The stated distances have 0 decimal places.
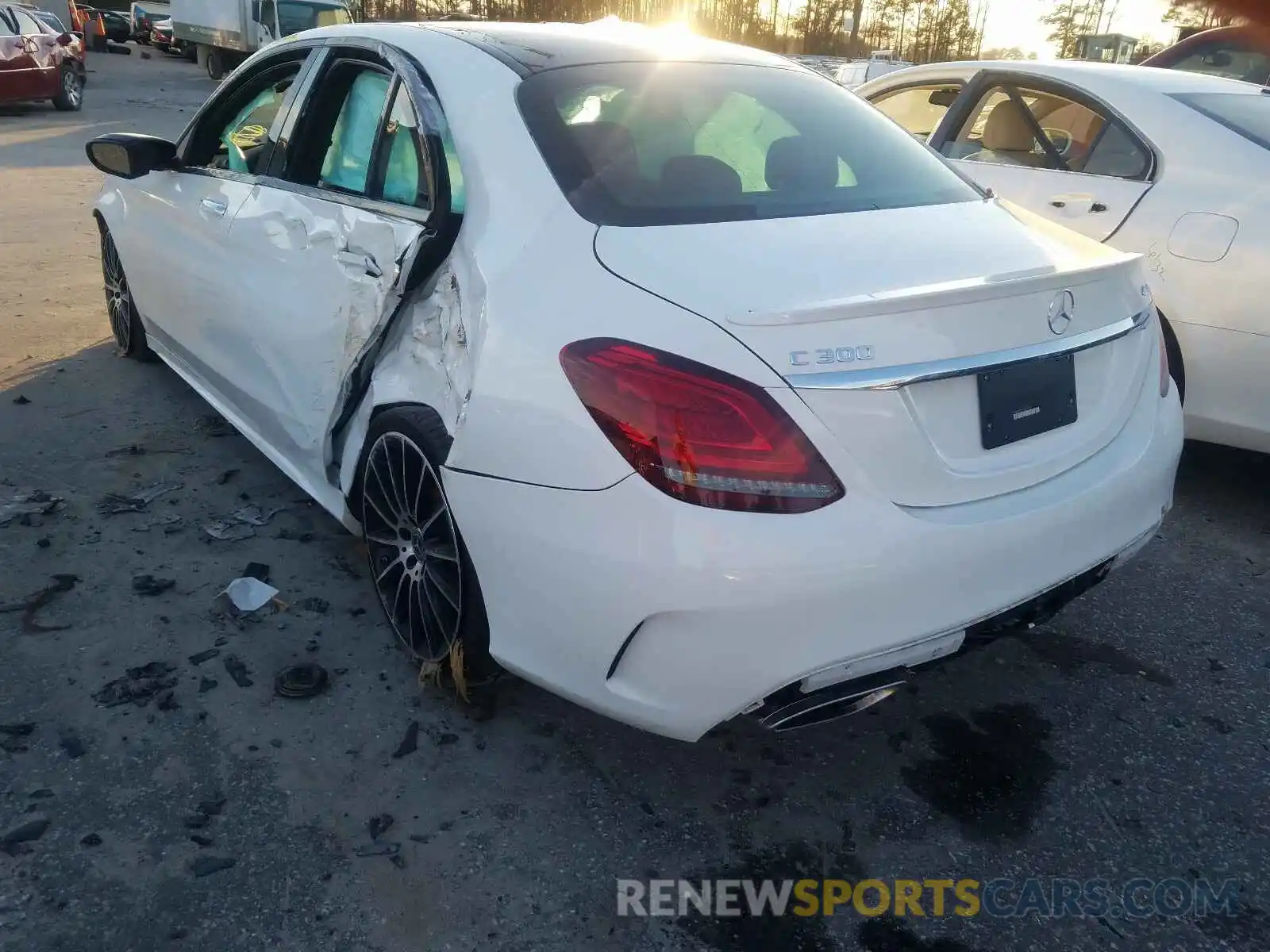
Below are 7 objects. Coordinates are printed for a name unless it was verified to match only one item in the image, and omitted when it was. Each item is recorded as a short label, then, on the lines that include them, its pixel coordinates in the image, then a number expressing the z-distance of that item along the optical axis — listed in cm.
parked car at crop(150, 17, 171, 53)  3253
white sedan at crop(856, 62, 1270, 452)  382
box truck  2169
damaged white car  193
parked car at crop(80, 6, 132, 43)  3328
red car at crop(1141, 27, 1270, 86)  826
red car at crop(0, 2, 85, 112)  1509
